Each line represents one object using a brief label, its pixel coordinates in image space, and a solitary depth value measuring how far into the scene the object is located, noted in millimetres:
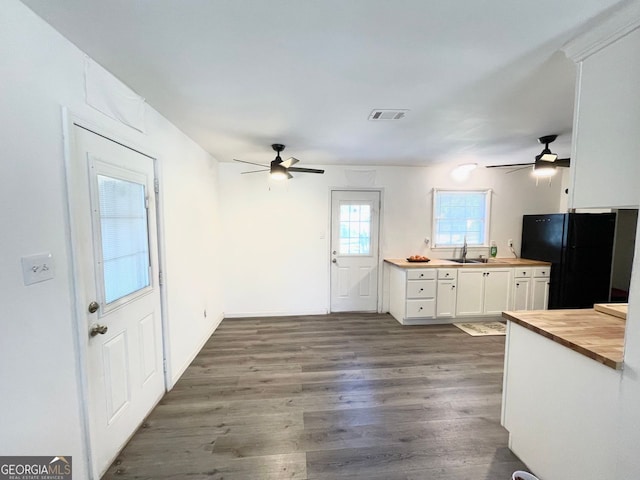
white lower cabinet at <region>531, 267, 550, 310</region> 4004
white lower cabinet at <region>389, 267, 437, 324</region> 3965
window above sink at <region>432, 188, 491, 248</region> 4555
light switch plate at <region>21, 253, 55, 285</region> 1142
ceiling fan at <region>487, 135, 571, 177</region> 2873
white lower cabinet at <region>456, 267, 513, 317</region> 4012
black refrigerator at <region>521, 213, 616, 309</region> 3730
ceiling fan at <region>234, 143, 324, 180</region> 3141
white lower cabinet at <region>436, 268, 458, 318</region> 3984
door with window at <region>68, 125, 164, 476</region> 1483
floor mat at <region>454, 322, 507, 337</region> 3730
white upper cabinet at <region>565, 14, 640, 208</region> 1166
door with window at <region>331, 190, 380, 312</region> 4473
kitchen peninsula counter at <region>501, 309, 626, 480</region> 1222
